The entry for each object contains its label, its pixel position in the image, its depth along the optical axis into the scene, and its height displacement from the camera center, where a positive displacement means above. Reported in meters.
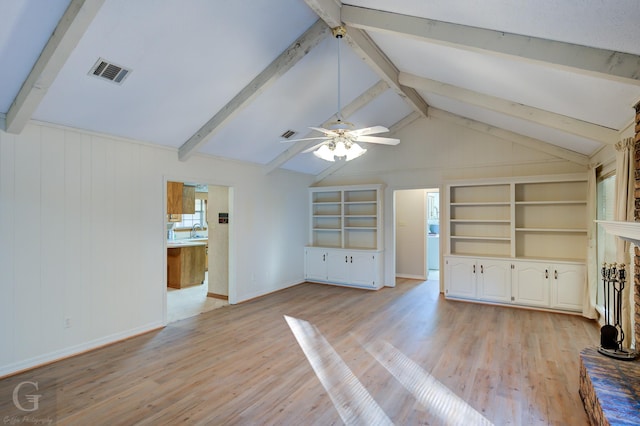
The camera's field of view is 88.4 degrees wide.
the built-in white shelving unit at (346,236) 6.88 -0.55
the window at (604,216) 4.40 -0.04
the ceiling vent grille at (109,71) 3.08 +1.36
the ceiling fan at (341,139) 3.36 +0.79
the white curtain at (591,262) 4.78 -0.71
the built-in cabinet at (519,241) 5.16 -0.50
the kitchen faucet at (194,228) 9.39 -0.46
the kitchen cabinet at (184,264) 7.10 -1.15
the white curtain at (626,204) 3.18 +0.09
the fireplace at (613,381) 1.98 -1.18
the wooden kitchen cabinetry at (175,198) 6.09 +0.26
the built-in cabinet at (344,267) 6.79 -1.16
